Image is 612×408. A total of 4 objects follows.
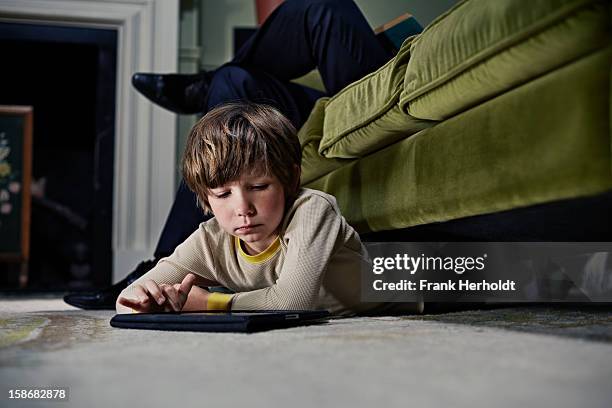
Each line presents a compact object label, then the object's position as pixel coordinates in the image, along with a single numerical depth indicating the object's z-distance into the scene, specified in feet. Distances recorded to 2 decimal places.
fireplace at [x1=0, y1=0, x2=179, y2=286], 7.66
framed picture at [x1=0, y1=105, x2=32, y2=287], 7.61
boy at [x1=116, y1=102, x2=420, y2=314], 2.72
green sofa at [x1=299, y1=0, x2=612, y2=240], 1.94
